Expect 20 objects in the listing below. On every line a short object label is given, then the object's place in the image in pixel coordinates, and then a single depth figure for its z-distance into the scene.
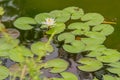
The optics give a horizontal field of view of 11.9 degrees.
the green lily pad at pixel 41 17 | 4.34
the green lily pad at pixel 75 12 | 4.38
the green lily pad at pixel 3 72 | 3.89
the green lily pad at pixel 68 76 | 3.90
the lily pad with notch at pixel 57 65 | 3.96
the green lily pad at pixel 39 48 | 4.04
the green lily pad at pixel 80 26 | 4.27
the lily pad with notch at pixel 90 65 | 3.97
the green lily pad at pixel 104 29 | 4.24
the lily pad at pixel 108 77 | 3.92
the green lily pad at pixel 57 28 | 4.26
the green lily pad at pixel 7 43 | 4.07
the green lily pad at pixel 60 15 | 4.35
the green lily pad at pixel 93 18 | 4.32
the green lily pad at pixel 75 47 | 4.08
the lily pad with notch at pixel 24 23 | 4.28
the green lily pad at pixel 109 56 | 4.02
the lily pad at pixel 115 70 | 3.95
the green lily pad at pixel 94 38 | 4.14
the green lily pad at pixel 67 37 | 4.16
